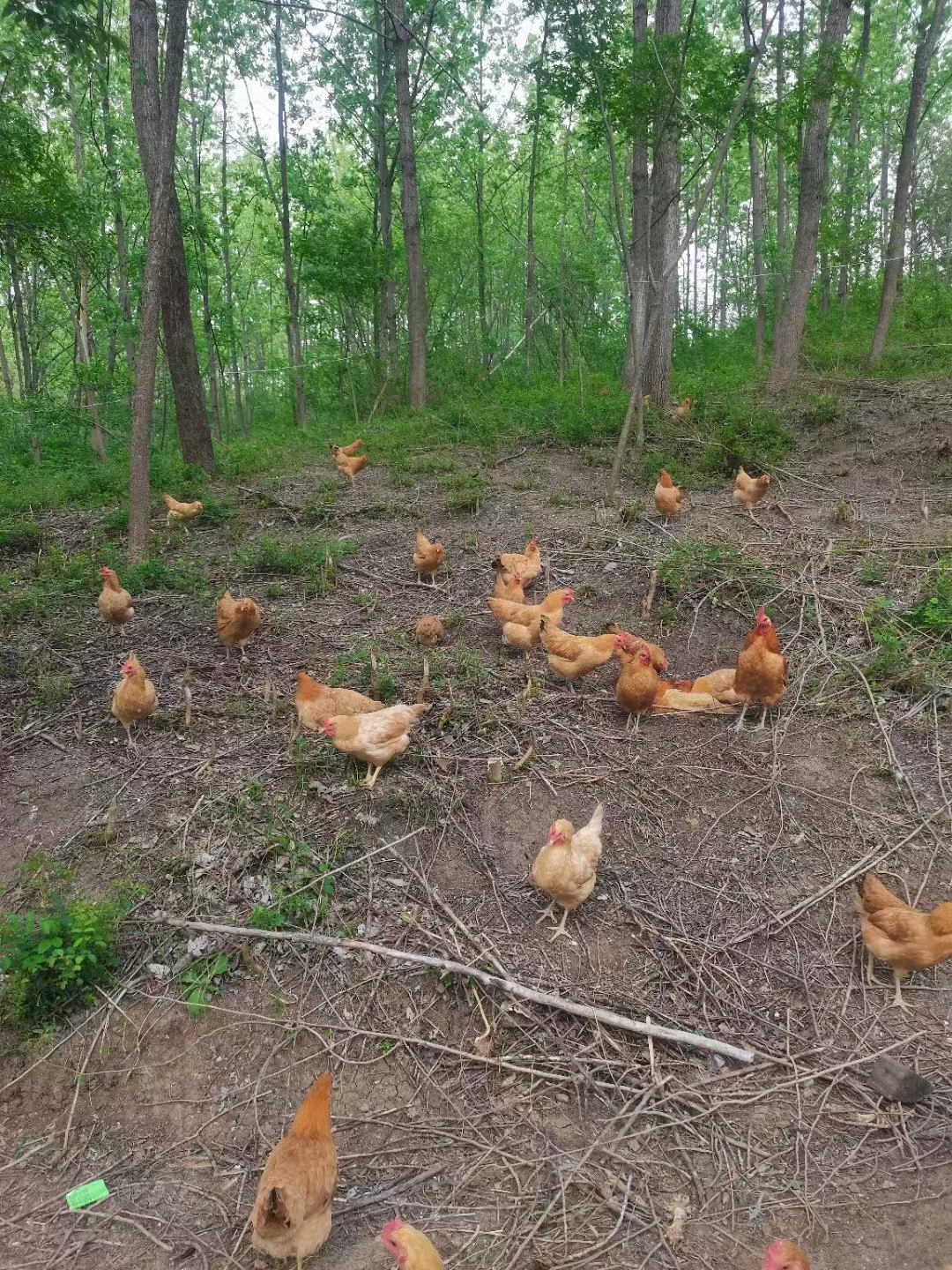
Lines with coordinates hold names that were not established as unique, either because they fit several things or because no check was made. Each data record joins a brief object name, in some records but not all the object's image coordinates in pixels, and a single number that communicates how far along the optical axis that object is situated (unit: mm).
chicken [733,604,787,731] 4730
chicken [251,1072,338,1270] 2381
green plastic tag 2691
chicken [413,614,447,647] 5949
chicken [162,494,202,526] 8719
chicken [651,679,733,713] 5145
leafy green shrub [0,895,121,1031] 3275
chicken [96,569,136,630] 6133
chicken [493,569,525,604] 6176
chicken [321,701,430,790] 4328
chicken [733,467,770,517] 8094
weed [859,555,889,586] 6535
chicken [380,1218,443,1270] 2209
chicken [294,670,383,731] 4602
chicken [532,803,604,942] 3592
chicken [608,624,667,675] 5008
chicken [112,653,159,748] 4805
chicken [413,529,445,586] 7098
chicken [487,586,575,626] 5797
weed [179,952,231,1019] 3367
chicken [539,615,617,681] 5242
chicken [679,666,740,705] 5160
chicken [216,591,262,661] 5789
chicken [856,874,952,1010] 3322
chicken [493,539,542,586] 6539
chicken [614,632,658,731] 4883
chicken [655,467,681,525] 7934
